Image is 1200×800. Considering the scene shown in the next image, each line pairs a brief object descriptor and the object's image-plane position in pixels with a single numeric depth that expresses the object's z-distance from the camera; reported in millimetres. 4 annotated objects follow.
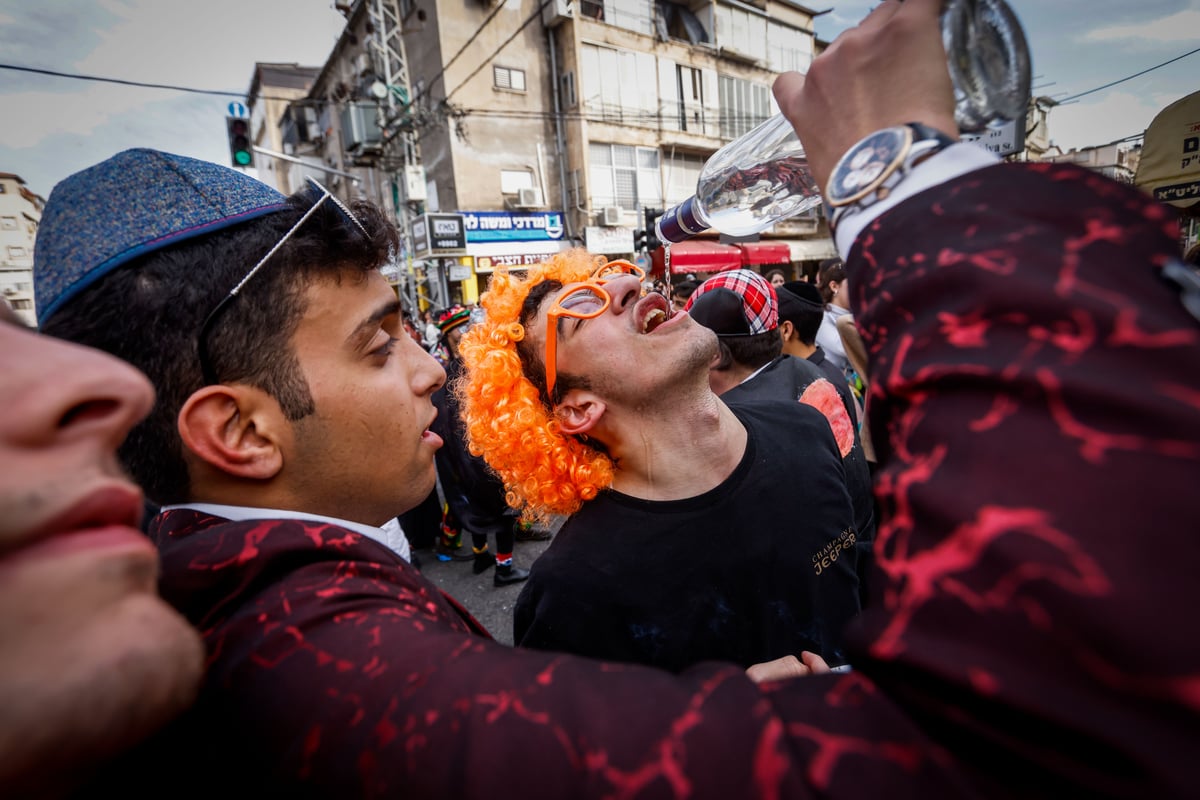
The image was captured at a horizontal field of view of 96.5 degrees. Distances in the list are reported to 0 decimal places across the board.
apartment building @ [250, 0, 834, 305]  18234
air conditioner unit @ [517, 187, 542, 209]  18891
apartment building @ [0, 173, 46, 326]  31172
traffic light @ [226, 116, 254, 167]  10750
